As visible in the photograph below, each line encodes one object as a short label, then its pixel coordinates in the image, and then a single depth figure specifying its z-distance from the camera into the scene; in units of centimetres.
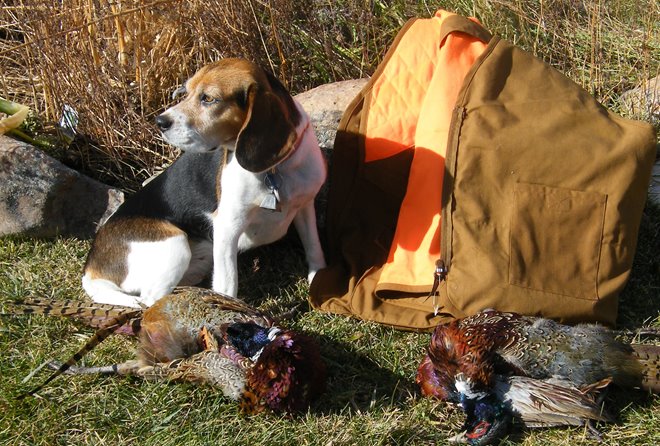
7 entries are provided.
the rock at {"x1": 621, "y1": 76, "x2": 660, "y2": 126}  477
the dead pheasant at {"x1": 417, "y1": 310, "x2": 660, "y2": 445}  287
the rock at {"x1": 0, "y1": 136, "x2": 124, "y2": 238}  463
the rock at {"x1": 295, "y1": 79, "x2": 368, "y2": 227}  456
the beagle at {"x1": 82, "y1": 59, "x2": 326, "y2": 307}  357
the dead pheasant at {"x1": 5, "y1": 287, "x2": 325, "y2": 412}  292
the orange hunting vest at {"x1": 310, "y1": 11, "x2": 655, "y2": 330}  342
